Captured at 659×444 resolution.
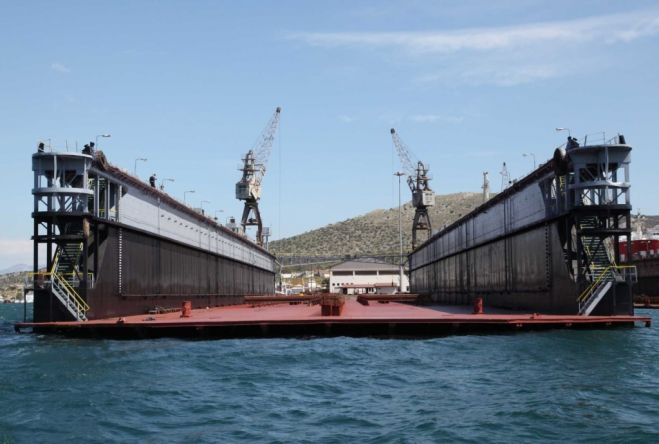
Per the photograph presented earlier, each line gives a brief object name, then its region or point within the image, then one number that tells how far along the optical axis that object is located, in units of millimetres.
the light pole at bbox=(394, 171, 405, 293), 140625
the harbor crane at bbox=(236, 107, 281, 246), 121000
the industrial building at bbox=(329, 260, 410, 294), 181750
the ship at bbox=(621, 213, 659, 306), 94875
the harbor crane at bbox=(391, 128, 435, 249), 130000
